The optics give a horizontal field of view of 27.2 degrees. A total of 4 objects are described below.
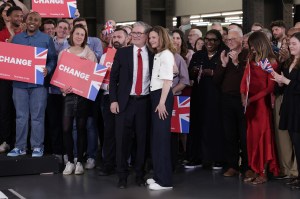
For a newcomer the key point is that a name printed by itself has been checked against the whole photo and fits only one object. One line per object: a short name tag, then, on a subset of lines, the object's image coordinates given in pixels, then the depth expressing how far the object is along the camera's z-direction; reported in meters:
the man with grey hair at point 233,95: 6.91
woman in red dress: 6.60
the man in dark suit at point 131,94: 6.45
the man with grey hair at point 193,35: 8.66
